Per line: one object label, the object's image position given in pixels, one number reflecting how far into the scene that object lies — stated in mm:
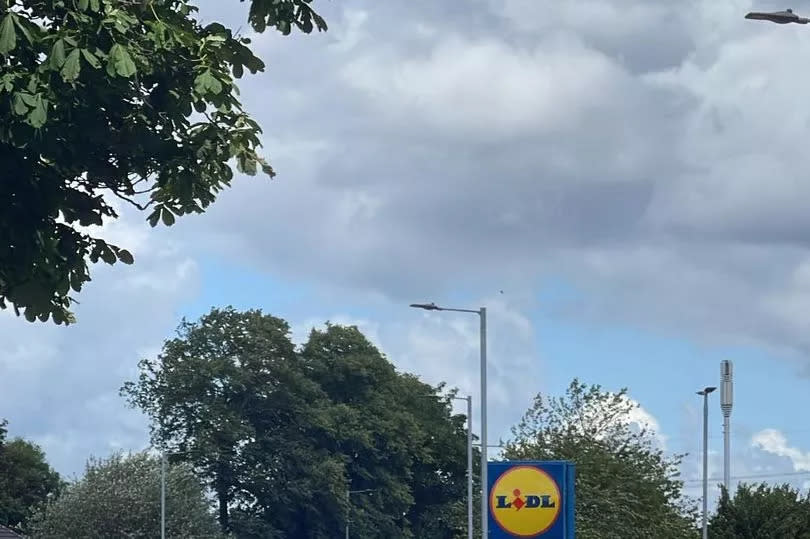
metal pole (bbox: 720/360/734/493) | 77688
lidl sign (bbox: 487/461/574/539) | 38094
